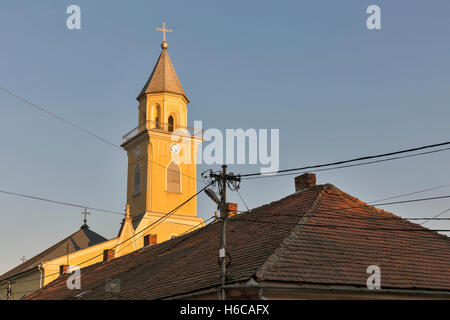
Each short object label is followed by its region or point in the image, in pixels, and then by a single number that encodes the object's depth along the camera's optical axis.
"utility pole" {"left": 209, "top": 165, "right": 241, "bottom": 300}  16.83
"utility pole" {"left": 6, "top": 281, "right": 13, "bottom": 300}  41.06
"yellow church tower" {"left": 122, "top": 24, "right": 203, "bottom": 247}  53.75
